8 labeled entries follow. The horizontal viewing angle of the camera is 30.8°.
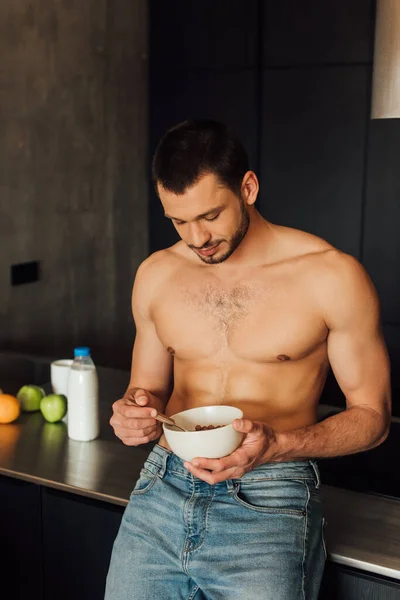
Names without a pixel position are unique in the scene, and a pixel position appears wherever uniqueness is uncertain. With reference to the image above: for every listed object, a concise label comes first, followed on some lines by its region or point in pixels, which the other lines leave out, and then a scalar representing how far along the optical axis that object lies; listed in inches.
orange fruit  72.1
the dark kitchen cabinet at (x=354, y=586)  46.7
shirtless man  47.4
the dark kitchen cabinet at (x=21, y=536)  61.3
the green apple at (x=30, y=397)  75.0
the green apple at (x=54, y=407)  71.9
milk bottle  68.1
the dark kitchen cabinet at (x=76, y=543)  57.5
